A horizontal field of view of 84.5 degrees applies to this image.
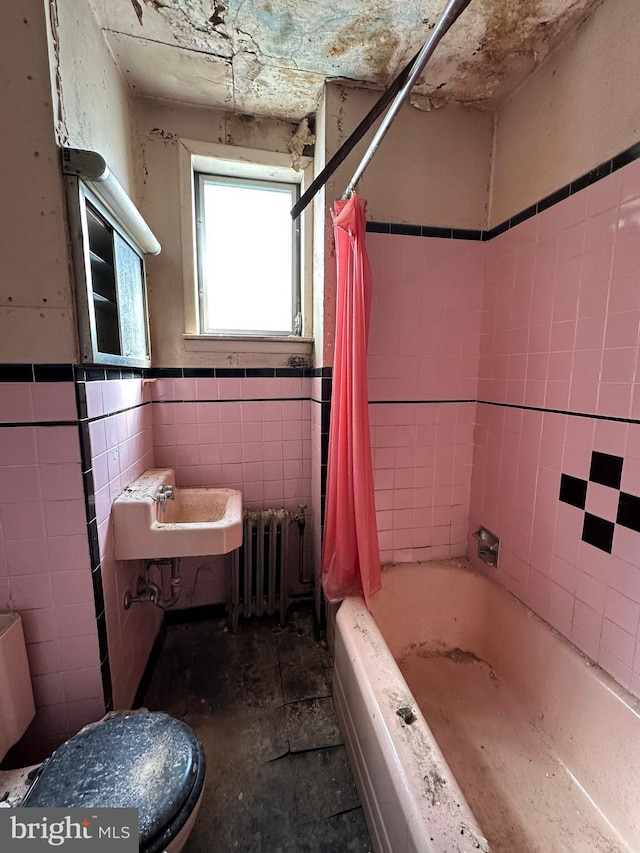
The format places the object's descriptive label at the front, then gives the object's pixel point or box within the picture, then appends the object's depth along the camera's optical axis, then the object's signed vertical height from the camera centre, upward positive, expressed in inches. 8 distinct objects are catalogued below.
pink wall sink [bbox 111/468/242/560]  49.9 -23.4
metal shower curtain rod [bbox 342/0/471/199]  28.1 +28.8
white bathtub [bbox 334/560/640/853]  33.4 -46.8
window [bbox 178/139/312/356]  67.9 +23.7
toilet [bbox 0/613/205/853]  30.7 -37.5
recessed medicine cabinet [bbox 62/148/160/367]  38.1 +14.7
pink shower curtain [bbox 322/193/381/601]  53.2 -10.8
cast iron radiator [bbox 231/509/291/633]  70.3 -38.9
